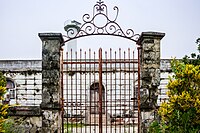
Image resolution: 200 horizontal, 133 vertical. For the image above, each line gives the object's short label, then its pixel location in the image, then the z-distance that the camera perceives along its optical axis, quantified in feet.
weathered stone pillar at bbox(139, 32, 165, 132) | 24.16
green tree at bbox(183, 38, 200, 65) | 25.16
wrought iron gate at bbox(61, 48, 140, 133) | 24.73
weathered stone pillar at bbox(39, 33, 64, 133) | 24.03
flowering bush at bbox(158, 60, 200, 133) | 19.30
